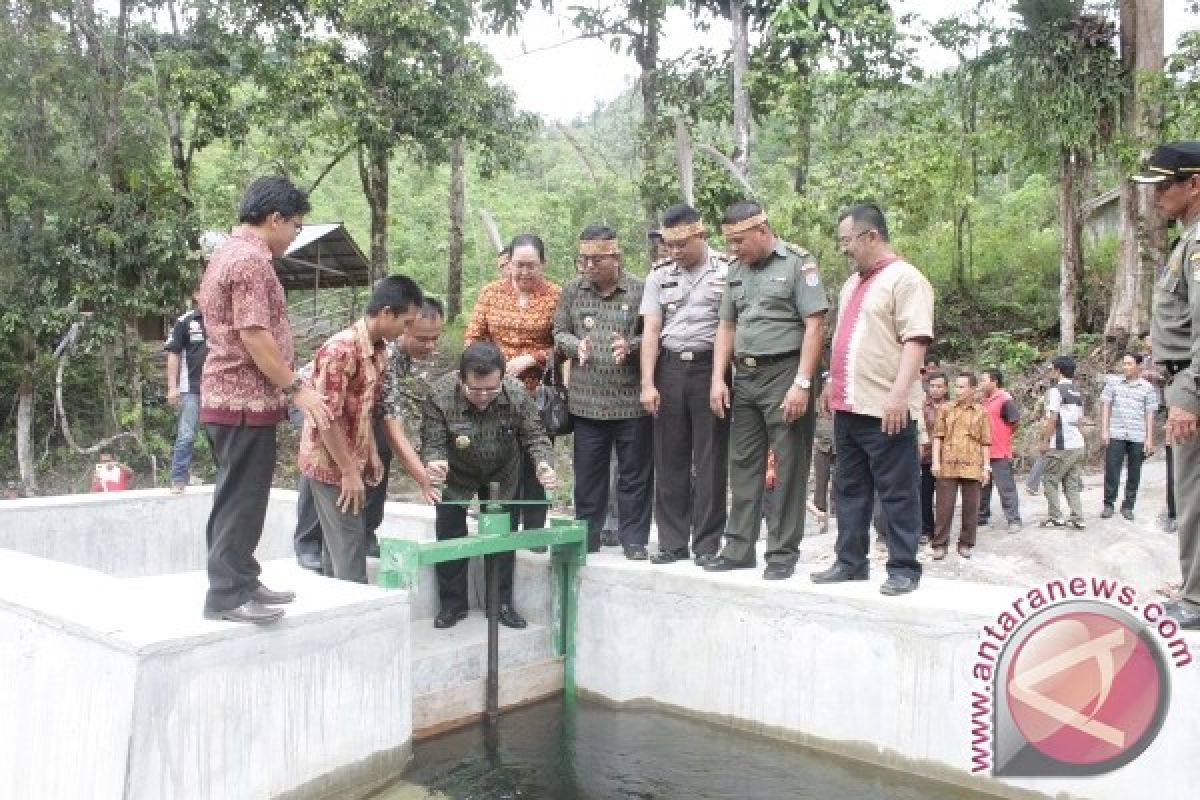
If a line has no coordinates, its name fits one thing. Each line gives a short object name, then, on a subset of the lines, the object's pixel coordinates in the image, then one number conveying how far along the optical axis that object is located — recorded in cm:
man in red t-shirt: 791
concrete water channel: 337
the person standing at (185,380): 662
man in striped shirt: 827
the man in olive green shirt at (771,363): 455
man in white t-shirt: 797
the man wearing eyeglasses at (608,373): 514
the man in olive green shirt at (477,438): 478
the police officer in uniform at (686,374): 499
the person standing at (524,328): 535
